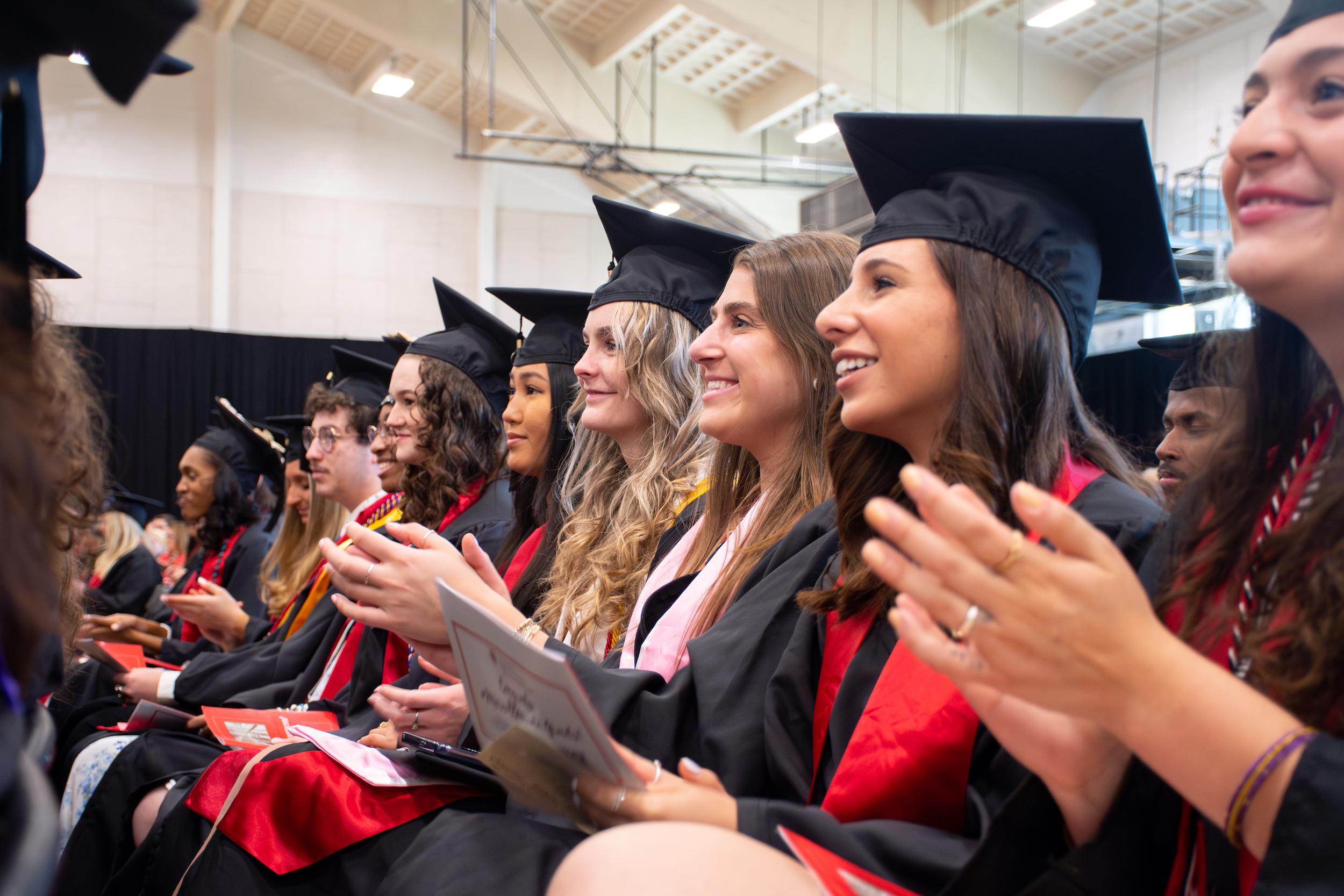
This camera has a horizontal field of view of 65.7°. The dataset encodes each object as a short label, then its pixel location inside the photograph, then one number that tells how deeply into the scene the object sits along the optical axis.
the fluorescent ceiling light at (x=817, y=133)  11.96
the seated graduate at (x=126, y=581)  6.34
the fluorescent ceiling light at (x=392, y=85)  11.77
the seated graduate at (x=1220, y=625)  0.84
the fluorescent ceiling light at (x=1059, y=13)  9.64
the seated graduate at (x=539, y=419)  3.17
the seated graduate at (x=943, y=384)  1.34
